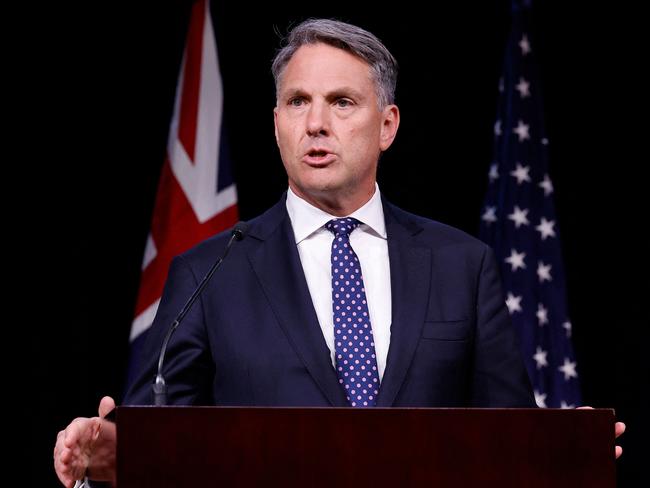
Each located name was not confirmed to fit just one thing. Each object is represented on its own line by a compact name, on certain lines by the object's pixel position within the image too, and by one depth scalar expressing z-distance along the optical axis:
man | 3.42
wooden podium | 3.04
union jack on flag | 4.60
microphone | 3.18
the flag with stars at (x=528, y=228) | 4.62
